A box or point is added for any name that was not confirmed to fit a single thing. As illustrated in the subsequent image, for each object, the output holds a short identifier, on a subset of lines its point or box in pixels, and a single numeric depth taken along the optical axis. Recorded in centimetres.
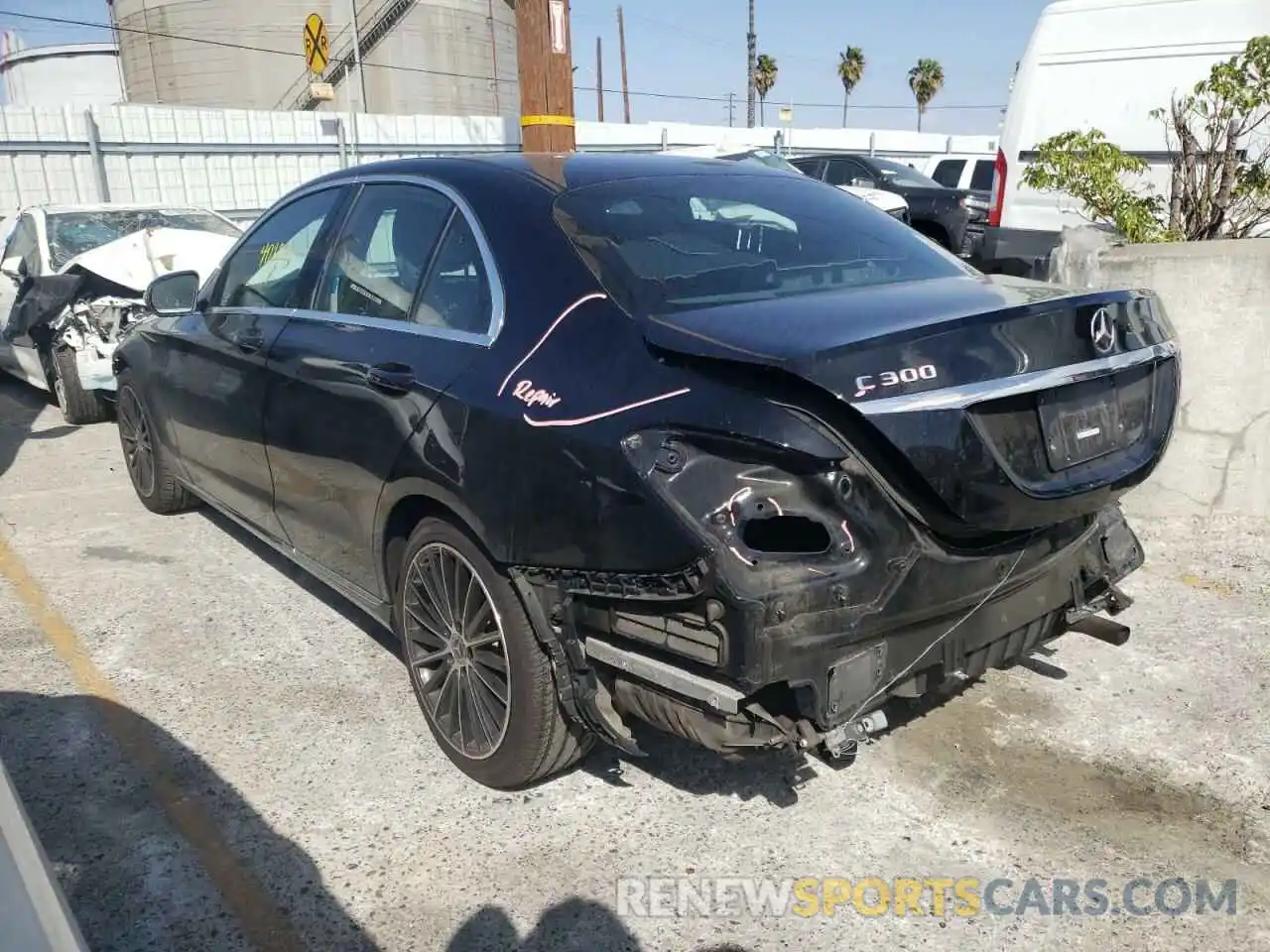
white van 712
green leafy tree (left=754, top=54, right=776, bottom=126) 5588
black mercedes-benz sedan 222
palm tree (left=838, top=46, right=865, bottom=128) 5772
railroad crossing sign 2267
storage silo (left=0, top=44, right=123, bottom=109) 3475
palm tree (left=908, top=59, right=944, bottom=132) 5616
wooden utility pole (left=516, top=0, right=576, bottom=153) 895
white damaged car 762
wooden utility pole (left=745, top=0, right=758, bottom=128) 3394
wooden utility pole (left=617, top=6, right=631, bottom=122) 5212
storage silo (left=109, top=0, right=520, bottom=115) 3081
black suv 1339
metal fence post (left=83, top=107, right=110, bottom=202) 1420
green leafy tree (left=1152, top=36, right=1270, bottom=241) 535
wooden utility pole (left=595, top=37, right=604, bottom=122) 5138
